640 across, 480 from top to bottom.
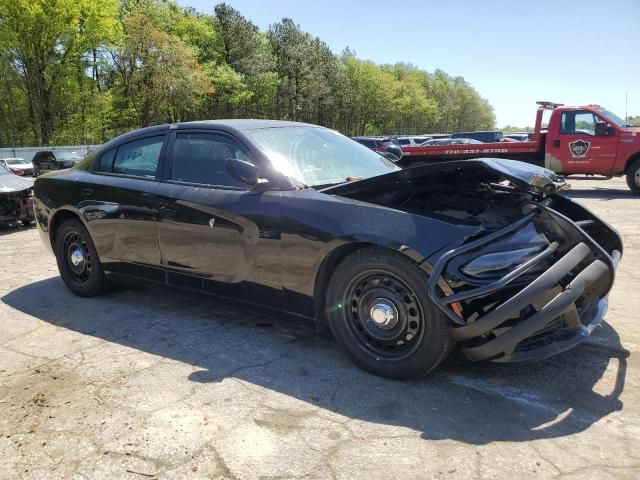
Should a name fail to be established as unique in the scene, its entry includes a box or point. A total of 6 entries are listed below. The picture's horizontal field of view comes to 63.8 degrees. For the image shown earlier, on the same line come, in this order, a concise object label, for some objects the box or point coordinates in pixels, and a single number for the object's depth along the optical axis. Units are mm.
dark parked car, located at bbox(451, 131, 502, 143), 32766
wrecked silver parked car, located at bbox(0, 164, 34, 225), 8734
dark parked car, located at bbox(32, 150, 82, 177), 21688
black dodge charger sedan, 2637
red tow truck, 12008
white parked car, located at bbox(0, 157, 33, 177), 21000
